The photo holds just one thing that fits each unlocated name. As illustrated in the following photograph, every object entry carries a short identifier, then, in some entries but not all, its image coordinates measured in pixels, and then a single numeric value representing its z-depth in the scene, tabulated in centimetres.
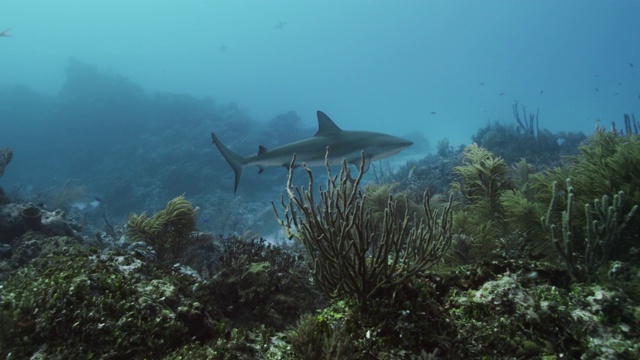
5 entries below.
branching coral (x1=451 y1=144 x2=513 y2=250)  491
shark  779
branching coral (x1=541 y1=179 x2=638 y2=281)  289
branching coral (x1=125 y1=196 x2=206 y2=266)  551
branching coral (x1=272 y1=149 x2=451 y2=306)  263
